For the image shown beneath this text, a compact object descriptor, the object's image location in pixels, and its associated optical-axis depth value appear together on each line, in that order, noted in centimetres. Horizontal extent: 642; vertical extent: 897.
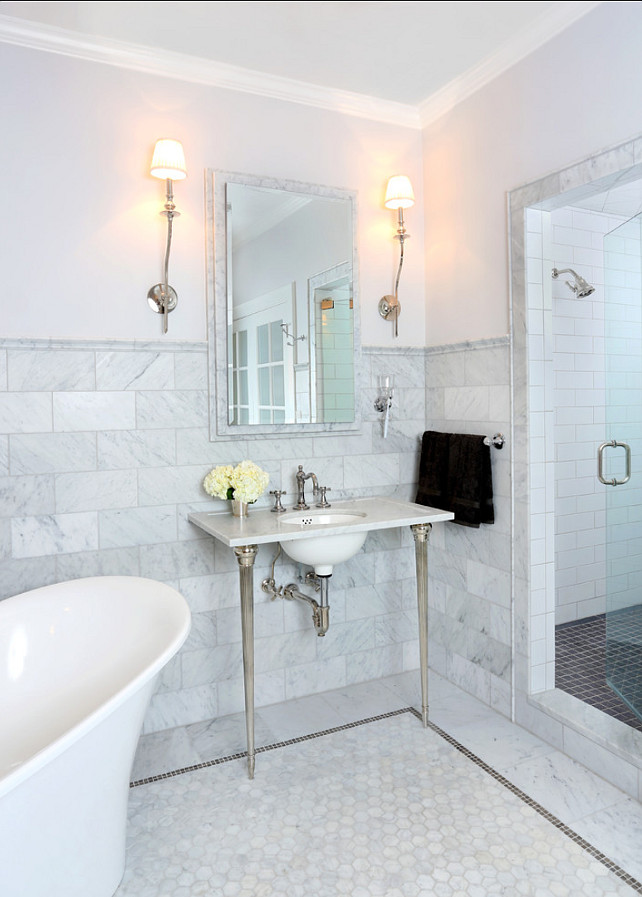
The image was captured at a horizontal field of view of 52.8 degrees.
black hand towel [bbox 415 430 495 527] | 278
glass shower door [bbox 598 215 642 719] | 236
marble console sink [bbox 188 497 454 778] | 235
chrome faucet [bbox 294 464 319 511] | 290
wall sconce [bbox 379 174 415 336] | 303
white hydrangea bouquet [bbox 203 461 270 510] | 262
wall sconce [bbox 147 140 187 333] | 253
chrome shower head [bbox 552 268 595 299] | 280
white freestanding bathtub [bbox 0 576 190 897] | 146
